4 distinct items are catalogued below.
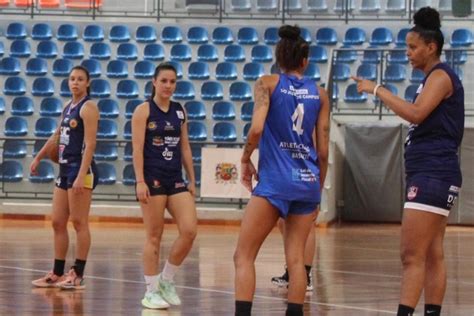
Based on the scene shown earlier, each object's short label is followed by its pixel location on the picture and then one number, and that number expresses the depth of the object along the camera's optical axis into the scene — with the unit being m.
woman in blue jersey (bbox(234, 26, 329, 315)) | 8.62
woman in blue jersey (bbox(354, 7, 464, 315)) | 8.56
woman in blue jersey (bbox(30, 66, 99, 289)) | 12.29
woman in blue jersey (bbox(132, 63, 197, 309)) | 10.94
